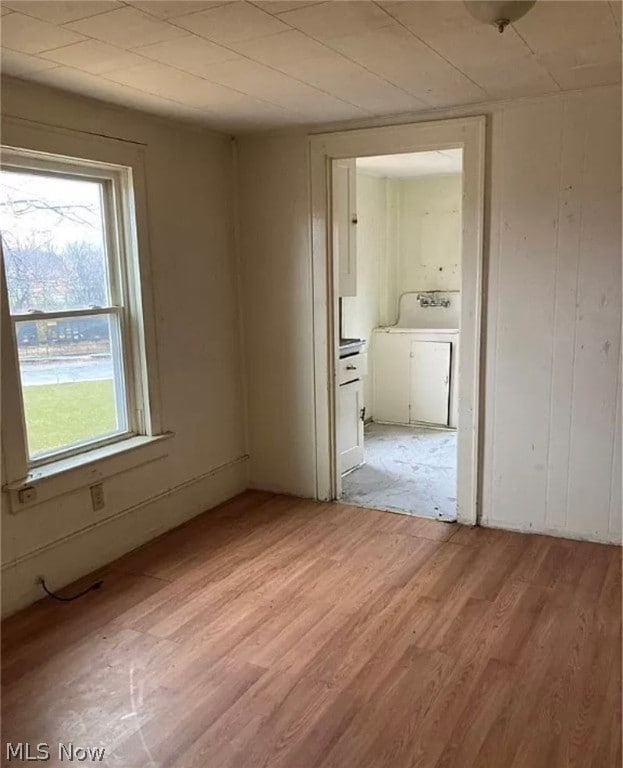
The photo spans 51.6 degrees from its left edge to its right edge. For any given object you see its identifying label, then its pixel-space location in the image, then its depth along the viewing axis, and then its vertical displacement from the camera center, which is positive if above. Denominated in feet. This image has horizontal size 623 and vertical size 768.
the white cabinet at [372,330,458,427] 18.54 -2.86
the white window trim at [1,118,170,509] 8.83 -0.93
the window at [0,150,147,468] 9.15 -0.20
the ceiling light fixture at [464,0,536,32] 5.52 +2.31
